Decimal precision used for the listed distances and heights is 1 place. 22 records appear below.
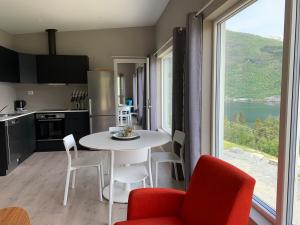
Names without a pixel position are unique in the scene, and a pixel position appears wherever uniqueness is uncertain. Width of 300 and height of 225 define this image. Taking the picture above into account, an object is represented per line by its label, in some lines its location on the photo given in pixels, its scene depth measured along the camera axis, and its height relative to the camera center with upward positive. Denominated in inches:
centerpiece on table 109.6 -19.0
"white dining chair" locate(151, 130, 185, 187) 111.3 -30.6
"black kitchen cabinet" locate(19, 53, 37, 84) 189.5 +23.0
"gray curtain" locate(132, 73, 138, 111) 287.1 +4.2
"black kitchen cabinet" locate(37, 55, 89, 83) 199.0 +23.2
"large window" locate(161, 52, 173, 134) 197.9 +4.5
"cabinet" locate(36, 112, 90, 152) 197.8 -28.0
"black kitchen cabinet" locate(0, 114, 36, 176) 143.2 -30.7
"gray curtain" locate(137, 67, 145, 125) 253.5 +9.3
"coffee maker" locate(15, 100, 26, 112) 203.2 -7.5
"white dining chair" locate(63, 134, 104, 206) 106.1 -31.1
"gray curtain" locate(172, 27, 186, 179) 120.3 +11.0
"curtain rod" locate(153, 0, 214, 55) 88.4 +34.5
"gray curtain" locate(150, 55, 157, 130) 203.8 +3.6
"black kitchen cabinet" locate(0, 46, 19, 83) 164.6 +22.9
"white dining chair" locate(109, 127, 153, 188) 95.9 -34.0
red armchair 50.2 -26.8
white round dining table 92.9 -20.3
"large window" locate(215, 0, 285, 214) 68.4 +1.5
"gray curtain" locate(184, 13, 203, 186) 98.0 +4.2
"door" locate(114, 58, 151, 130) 211.0 +11.7
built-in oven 196.1 -28.9
